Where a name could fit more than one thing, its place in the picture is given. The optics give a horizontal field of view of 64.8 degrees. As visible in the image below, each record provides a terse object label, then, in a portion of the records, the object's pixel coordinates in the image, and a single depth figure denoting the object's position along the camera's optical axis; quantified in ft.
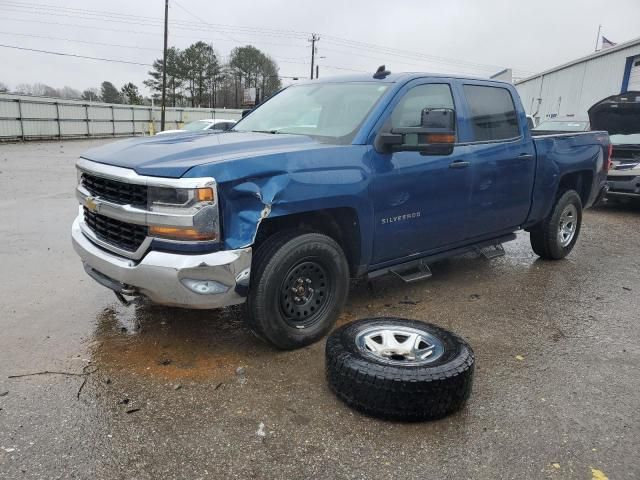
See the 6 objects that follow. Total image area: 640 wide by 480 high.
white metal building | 64.59
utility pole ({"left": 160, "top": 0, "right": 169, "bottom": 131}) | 110.73
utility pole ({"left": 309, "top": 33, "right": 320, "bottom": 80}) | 197.06
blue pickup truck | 9.90
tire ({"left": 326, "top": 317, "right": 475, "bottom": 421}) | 8.89
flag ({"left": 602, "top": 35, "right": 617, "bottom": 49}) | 111.88
